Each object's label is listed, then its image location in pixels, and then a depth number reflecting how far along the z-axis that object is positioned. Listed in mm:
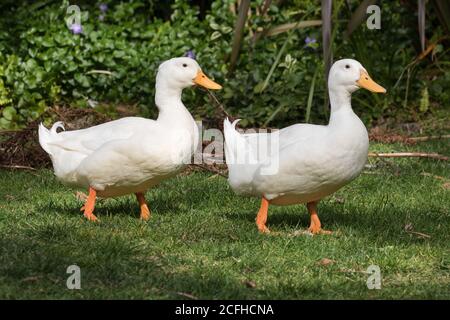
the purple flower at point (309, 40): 9730
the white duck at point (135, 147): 5754
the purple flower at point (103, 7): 10391
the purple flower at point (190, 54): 9645
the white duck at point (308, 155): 5430
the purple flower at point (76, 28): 9609
